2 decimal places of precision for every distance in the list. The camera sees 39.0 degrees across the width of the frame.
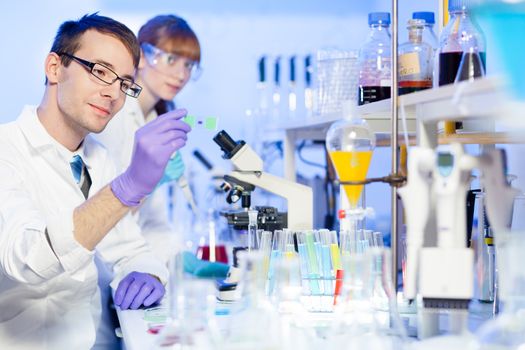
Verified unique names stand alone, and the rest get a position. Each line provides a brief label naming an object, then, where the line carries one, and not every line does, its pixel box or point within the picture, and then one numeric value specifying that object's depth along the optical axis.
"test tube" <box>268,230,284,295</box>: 1.95
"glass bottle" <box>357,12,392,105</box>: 2.11
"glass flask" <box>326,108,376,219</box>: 1.61
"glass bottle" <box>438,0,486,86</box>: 1.74
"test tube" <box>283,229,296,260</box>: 2.05
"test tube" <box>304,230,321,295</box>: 1.98
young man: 2.29
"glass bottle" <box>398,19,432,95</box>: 1.87
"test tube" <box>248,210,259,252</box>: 2.27
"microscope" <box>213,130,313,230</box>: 2.30
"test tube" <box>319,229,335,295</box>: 1.98
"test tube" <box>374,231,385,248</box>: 1.96
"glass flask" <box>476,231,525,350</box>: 1.28
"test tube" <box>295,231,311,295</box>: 1.99
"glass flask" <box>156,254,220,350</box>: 1.41
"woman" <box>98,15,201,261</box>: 3.39
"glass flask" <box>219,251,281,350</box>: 1.35
